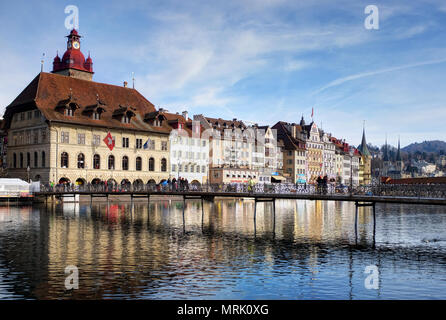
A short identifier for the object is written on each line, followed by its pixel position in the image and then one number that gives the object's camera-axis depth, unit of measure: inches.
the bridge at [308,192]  1699.1
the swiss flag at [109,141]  3878.0
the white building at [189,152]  4495.6
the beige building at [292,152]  6240.2
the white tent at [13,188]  3198.8
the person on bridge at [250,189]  2299.2
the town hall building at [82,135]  3688.5
